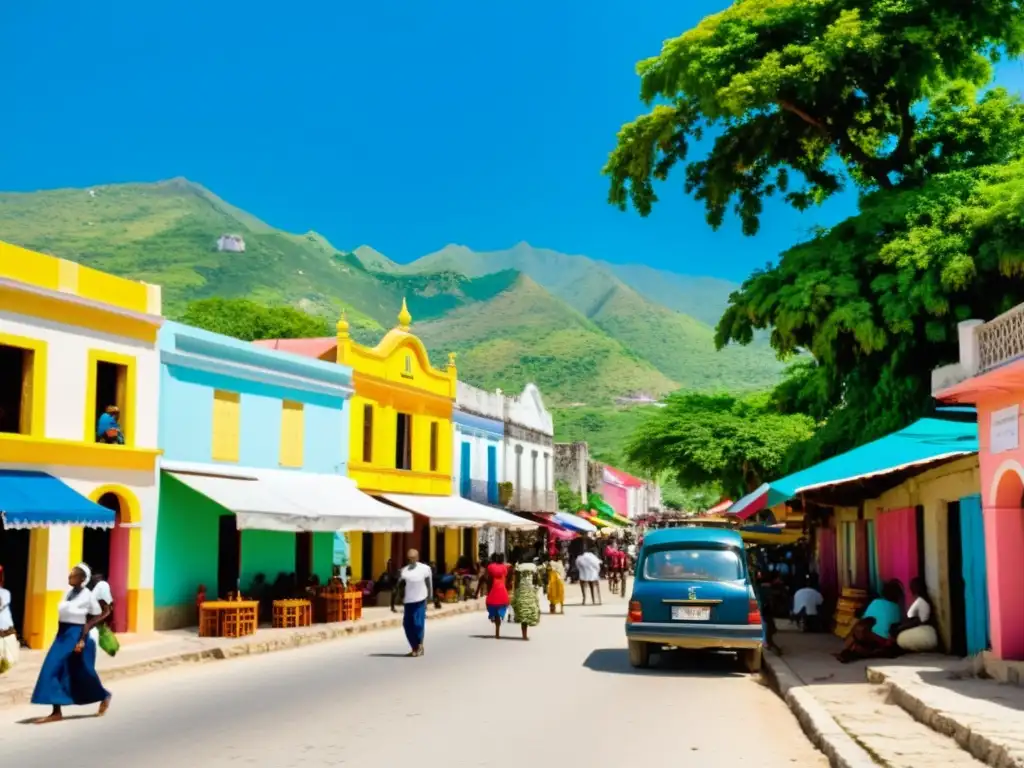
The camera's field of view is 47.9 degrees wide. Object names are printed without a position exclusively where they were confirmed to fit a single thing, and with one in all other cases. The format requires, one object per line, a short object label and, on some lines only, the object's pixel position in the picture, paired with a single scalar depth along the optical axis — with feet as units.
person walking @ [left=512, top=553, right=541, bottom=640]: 70.74
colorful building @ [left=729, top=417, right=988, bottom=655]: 47.52
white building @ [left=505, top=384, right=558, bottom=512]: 155.02
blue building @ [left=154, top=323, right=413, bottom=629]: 75.87
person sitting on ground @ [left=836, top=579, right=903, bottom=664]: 51.26
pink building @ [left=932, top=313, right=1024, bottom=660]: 40.47
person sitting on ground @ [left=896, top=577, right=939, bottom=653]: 51.08
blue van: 49.96
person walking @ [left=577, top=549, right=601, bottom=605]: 107.45
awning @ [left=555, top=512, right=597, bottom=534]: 162.20
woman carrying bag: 37.09
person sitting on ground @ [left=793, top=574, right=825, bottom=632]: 71.92
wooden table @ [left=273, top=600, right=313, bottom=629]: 75.56
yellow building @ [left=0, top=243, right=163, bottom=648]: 62.64
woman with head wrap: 35.65
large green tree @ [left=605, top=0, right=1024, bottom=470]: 70.08
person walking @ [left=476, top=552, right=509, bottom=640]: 70.54
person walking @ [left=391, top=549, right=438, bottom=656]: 57.47
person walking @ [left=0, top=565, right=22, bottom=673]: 44.88
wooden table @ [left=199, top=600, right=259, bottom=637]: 69.00
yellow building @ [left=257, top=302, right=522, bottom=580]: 105.50
